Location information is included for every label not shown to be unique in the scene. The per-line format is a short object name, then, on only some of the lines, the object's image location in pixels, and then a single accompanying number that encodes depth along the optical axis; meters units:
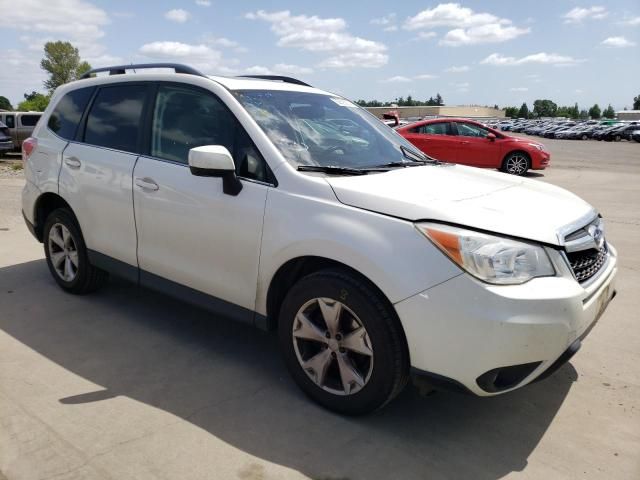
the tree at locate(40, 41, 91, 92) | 101.31
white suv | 2.51
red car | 14.58
